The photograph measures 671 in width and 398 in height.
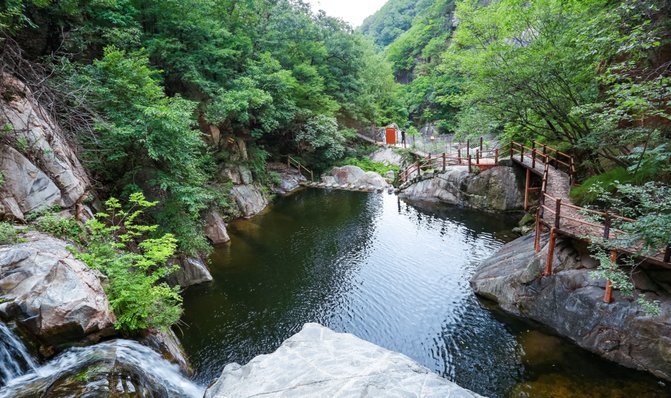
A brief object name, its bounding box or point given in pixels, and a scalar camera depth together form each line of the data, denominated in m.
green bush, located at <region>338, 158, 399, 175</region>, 28.26
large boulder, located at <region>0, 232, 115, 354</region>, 4.89
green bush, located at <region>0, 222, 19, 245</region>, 5.65
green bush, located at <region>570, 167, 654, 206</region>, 8.62
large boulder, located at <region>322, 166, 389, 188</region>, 25.47
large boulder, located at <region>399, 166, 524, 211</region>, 17.64
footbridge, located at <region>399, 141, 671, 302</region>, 7.28
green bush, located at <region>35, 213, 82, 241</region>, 6.75
